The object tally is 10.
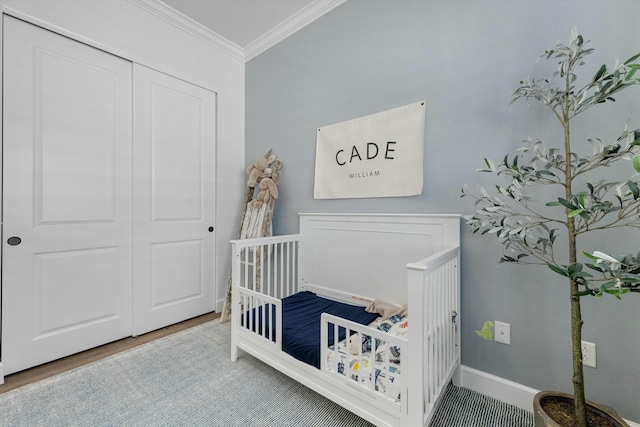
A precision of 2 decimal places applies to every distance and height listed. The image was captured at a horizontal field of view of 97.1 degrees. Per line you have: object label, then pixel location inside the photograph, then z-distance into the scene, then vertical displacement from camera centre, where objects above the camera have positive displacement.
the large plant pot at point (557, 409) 1.03 -0.76
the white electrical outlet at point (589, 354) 1.29 -0.65
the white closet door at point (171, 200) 2.27 +0.12
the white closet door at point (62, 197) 1.72 +0.11
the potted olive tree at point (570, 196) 0.88 +0.07
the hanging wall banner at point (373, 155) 1.78 +0.40
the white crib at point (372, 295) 1.12 -0.50
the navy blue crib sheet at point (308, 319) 1.46 -0.65
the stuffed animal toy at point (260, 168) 2.53 +0.41
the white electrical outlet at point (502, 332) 1.49 -0.64
